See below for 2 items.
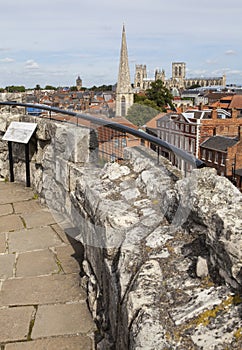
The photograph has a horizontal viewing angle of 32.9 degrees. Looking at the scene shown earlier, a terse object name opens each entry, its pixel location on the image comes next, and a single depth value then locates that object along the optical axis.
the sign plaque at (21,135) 5.02
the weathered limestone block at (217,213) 1.58
